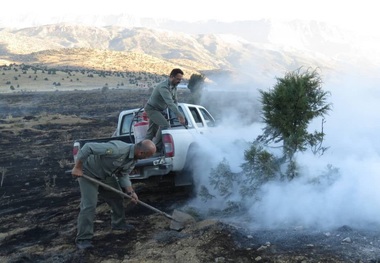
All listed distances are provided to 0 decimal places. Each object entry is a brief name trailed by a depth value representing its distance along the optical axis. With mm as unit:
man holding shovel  4797
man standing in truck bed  6531
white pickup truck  6434
